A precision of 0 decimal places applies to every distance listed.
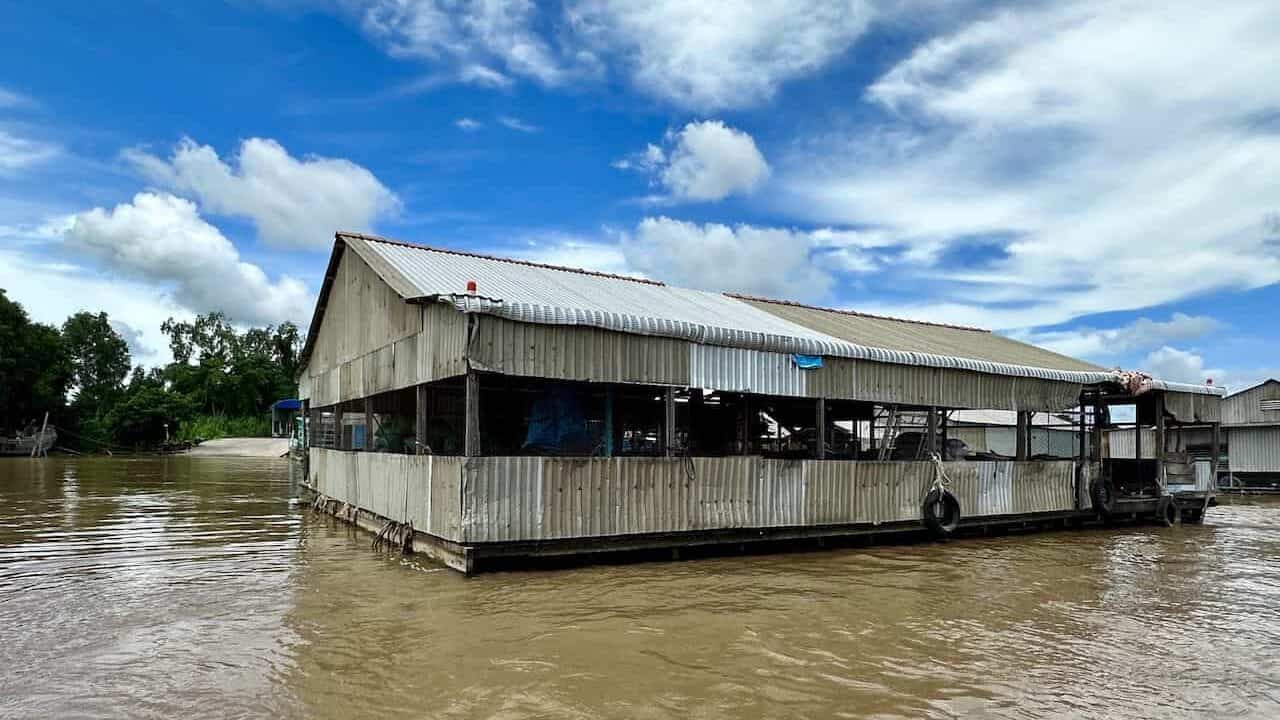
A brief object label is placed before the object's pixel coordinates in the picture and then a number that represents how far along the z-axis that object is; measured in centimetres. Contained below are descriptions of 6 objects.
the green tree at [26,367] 5169
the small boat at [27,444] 5050
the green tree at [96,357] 6838
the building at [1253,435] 3275
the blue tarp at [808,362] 1395
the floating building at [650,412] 1144
